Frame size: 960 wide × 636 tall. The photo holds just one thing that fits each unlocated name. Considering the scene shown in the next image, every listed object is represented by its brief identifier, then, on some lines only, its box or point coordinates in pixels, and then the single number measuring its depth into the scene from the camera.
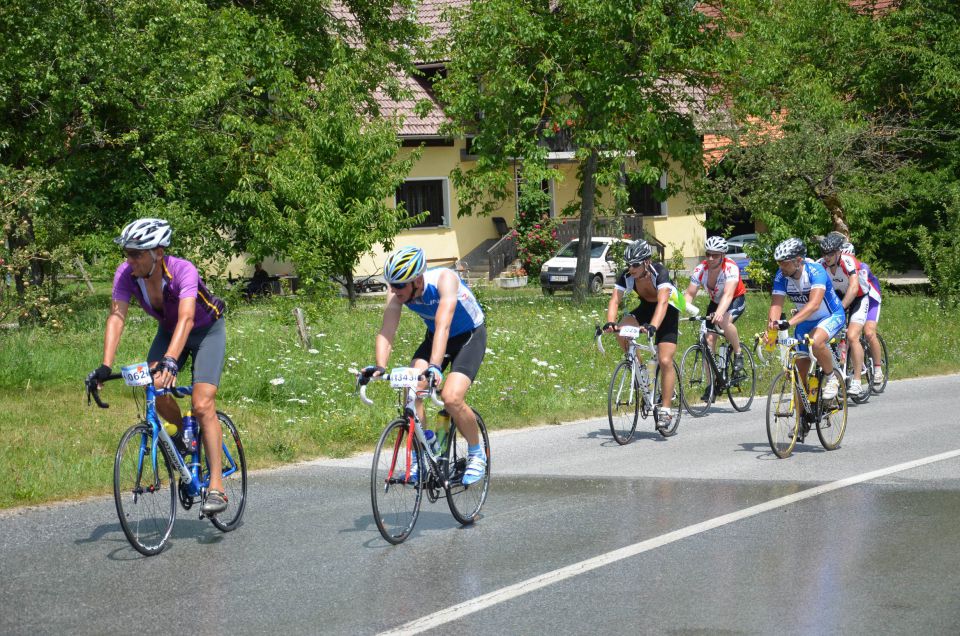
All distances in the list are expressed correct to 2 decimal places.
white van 69.25
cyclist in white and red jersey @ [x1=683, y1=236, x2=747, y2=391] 24.84
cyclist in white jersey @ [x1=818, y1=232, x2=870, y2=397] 25.52
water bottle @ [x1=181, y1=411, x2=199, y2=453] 14.16
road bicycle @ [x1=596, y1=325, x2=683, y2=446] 21.62
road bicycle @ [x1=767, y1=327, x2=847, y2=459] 19.84
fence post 31.31
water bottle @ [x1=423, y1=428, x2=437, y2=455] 14.63
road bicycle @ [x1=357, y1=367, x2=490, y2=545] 13.88
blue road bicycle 13.21
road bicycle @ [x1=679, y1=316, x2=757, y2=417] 25.52
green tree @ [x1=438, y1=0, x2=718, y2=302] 51.47
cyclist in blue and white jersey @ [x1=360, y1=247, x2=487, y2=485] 14.19
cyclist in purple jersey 13.43
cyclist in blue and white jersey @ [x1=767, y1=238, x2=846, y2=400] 20.48
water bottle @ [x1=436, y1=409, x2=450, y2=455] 14.97
